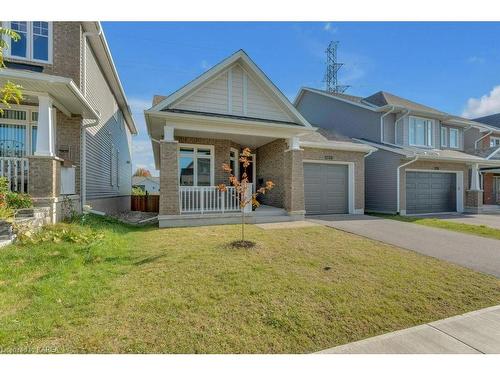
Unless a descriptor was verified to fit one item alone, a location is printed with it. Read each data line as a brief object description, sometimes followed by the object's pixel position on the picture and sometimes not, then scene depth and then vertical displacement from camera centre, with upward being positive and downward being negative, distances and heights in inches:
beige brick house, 365.1 +67.4
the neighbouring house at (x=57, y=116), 270.7 +95.0
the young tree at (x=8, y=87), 136.2 +54.9
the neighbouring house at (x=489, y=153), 717.5 +99.7
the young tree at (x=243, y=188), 251.5 -1.3
